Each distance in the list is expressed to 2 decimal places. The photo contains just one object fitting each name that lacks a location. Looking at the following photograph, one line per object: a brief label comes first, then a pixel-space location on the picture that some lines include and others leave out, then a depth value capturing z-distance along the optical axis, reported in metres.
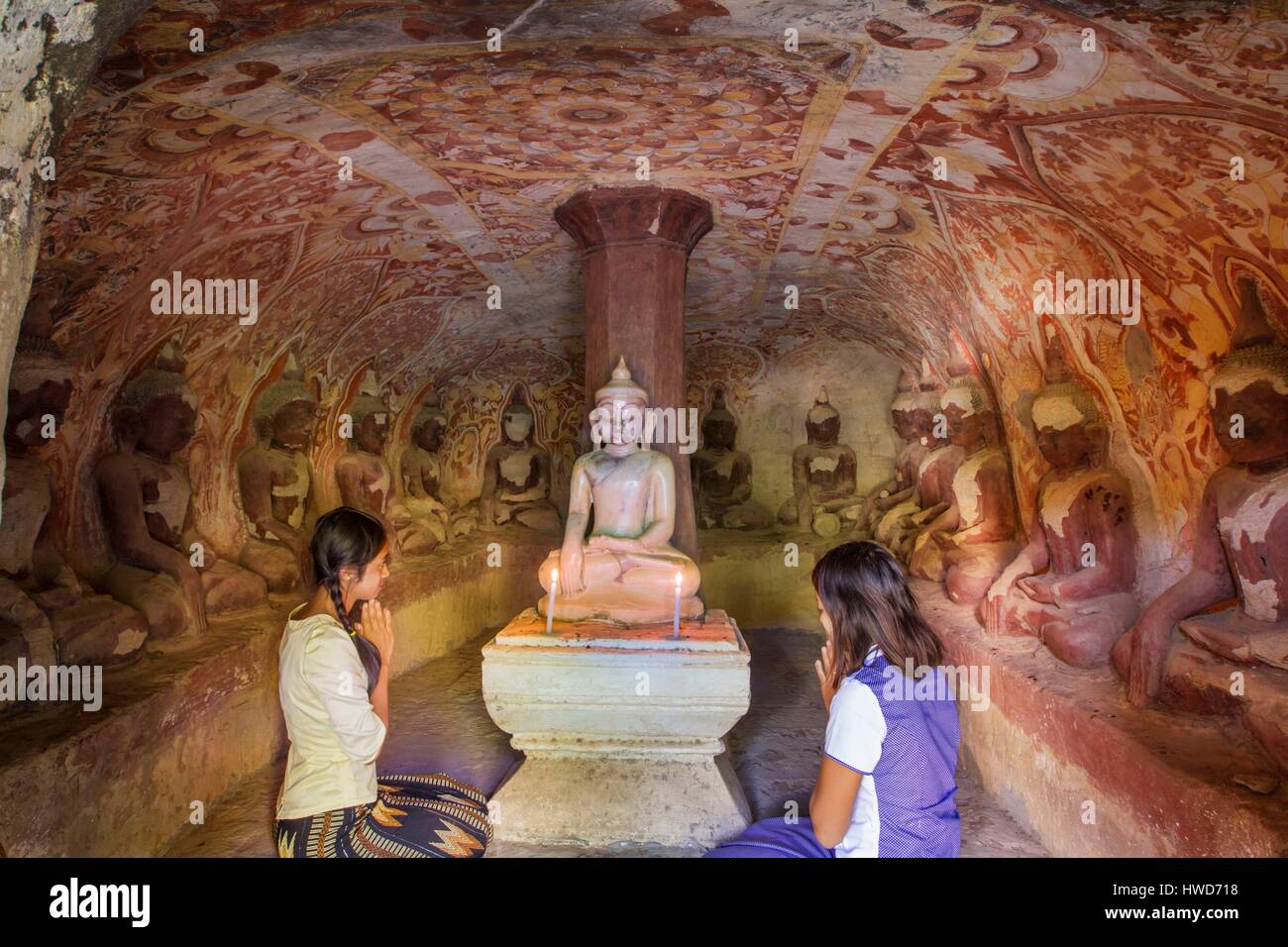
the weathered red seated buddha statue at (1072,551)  4.51
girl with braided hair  2.71
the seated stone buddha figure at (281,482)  6.21
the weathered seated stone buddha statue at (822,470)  9.86
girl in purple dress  2.10
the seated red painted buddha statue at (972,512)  6.08
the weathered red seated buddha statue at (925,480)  7.48
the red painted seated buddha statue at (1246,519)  3.36
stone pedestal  3.76
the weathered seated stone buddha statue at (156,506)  4.75
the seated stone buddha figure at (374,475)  7.66
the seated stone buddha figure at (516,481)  10.01
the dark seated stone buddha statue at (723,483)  10.26
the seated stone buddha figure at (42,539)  3.99
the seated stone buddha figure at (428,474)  8.78
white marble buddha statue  4.31
